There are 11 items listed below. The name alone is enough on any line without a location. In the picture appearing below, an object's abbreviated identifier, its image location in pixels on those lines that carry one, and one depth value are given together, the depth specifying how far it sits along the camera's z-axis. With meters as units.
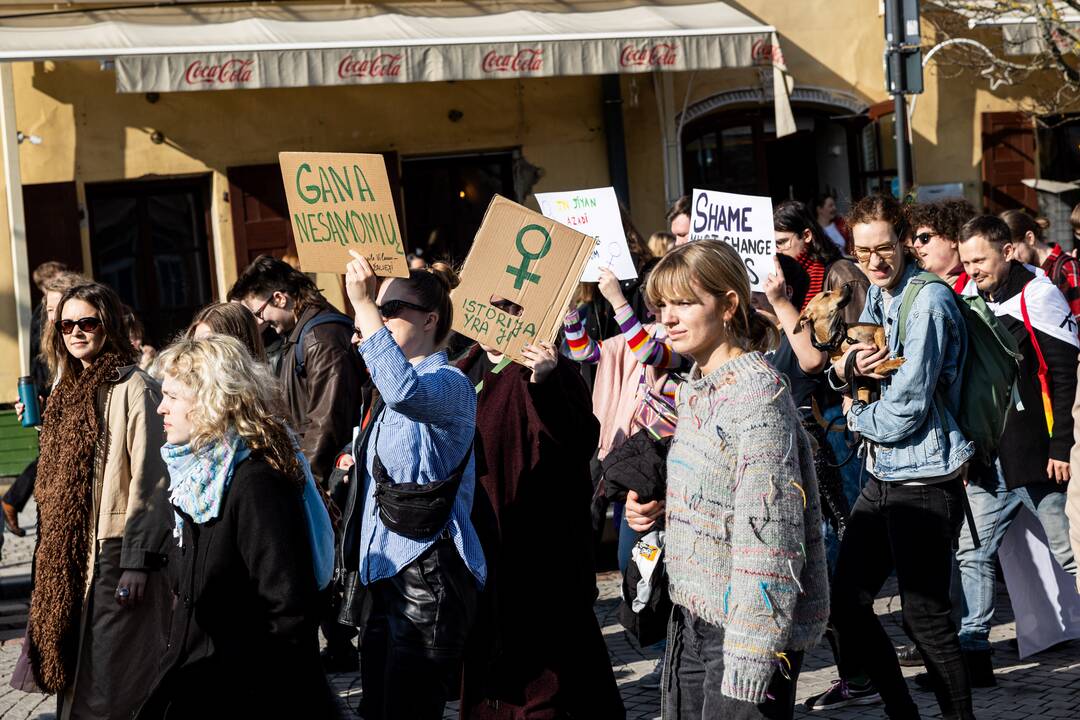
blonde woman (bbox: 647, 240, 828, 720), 3.21
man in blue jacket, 4.78
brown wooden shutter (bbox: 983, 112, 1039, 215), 15.29
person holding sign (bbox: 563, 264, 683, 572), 5.69
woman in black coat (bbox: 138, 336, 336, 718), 3.64
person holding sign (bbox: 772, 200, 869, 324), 7.02
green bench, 12.82
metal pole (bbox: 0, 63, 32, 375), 12.47
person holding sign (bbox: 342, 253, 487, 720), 4.08
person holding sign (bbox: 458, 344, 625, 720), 4.71
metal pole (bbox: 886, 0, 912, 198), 9.87
